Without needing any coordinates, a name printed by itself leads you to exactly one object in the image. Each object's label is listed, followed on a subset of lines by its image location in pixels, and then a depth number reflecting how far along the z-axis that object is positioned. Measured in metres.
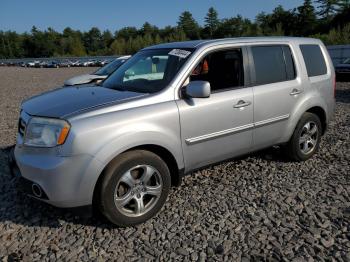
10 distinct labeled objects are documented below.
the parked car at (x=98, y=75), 7.54
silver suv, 2.98
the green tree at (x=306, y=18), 93.25
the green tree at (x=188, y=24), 121.00
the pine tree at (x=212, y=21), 115.50
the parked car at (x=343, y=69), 16.31
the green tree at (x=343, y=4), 90.70
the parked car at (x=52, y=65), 62.29
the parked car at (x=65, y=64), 63.33
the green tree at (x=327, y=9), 92.88
